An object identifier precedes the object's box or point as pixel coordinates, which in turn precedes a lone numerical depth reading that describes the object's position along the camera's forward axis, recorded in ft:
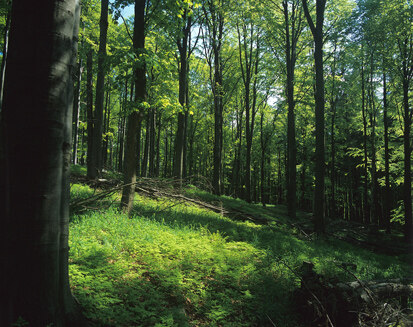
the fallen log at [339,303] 12.00
